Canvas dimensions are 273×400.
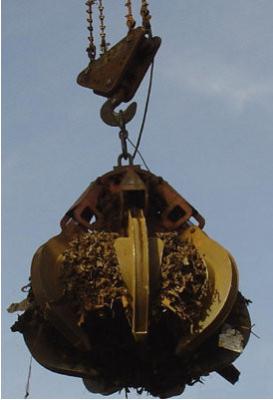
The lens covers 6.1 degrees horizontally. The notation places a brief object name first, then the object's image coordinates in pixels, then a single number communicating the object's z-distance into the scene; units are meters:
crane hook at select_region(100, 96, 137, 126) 9.85
